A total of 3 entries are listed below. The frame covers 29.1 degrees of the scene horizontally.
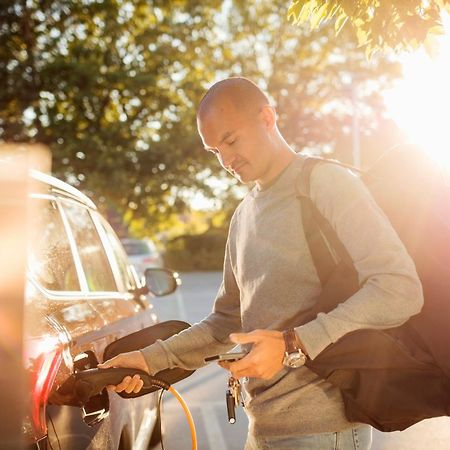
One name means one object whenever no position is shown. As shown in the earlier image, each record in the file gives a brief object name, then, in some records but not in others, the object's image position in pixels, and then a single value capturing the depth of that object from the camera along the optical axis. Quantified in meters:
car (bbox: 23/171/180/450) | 2.17
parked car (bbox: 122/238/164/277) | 23.91
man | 2.11
